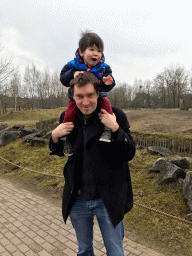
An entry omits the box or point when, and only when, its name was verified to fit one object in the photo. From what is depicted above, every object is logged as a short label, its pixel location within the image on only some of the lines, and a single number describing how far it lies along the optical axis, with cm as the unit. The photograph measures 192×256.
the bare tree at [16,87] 3932
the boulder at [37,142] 925
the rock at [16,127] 1436
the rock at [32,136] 964
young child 174
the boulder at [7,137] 1059
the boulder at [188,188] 391
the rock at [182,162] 531
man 159
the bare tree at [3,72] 1491
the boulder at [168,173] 463
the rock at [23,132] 1105
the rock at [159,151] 694
